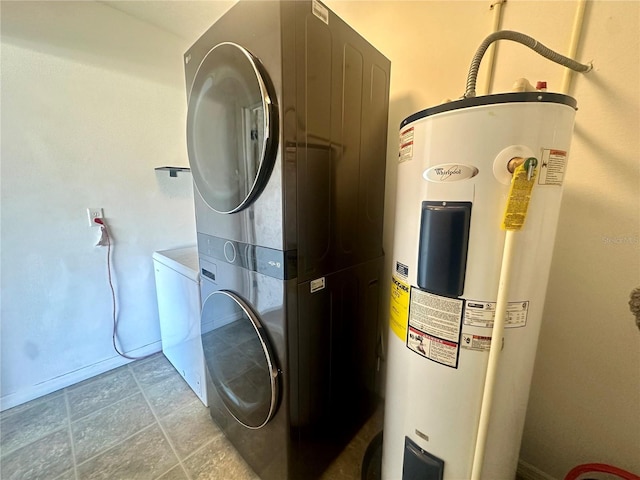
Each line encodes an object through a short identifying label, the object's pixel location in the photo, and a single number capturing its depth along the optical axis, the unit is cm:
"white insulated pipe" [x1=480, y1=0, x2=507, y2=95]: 94
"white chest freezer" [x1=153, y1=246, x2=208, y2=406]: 137
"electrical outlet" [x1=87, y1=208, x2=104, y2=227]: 164
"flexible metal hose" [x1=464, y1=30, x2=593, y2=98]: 70
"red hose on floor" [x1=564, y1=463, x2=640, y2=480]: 79
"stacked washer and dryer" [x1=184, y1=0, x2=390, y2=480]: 76
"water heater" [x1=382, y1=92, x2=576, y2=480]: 56
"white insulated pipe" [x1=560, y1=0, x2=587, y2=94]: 80
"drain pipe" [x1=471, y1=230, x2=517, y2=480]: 58
